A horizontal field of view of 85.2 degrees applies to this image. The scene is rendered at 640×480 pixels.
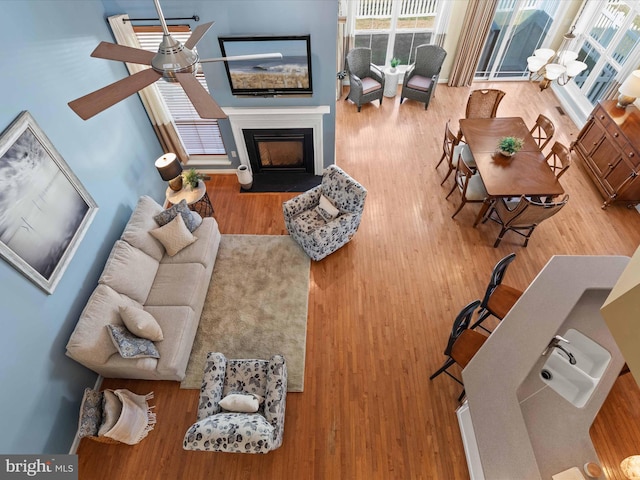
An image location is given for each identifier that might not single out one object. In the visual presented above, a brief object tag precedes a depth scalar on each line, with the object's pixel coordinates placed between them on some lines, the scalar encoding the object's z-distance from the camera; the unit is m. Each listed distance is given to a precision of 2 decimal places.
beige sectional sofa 3.30
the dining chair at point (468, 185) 4.53
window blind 4.15
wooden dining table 4.25
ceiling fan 1.95
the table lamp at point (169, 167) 4.46
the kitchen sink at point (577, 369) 2.57
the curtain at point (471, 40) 6.04
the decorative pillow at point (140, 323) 3.36
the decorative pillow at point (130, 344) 3.22
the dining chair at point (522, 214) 3.95
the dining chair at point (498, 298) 3.36
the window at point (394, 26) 6.35
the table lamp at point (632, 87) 4.44
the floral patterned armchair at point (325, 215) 4.26
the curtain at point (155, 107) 3.99
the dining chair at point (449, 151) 4.83
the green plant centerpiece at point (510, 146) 4.50
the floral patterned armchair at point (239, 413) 2.65
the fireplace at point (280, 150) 5.10
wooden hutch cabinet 4.58
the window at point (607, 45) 5.28
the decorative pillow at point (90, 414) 2.99
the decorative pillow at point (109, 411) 3.08
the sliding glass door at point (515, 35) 6.39
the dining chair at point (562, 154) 4.41
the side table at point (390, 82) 6.80
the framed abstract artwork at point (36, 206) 2.83
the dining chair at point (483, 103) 5.48
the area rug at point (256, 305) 3.83
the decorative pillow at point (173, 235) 4.12
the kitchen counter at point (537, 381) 2.30
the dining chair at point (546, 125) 4.99
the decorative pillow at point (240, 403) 2.99
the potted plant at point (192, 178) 4.73
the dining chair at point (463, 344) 3.04
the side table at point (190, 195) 4.75
